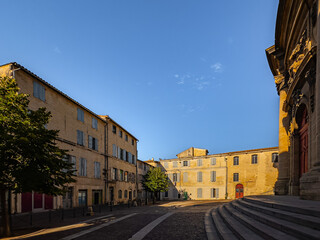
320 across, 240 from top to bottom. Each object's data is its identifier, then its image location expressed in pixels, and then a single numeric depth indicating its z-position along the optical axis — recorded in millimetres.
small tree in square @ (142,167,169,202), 34703
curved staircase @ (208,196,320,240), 4914
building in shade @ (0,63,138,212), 16531
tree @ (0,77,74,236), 9016
